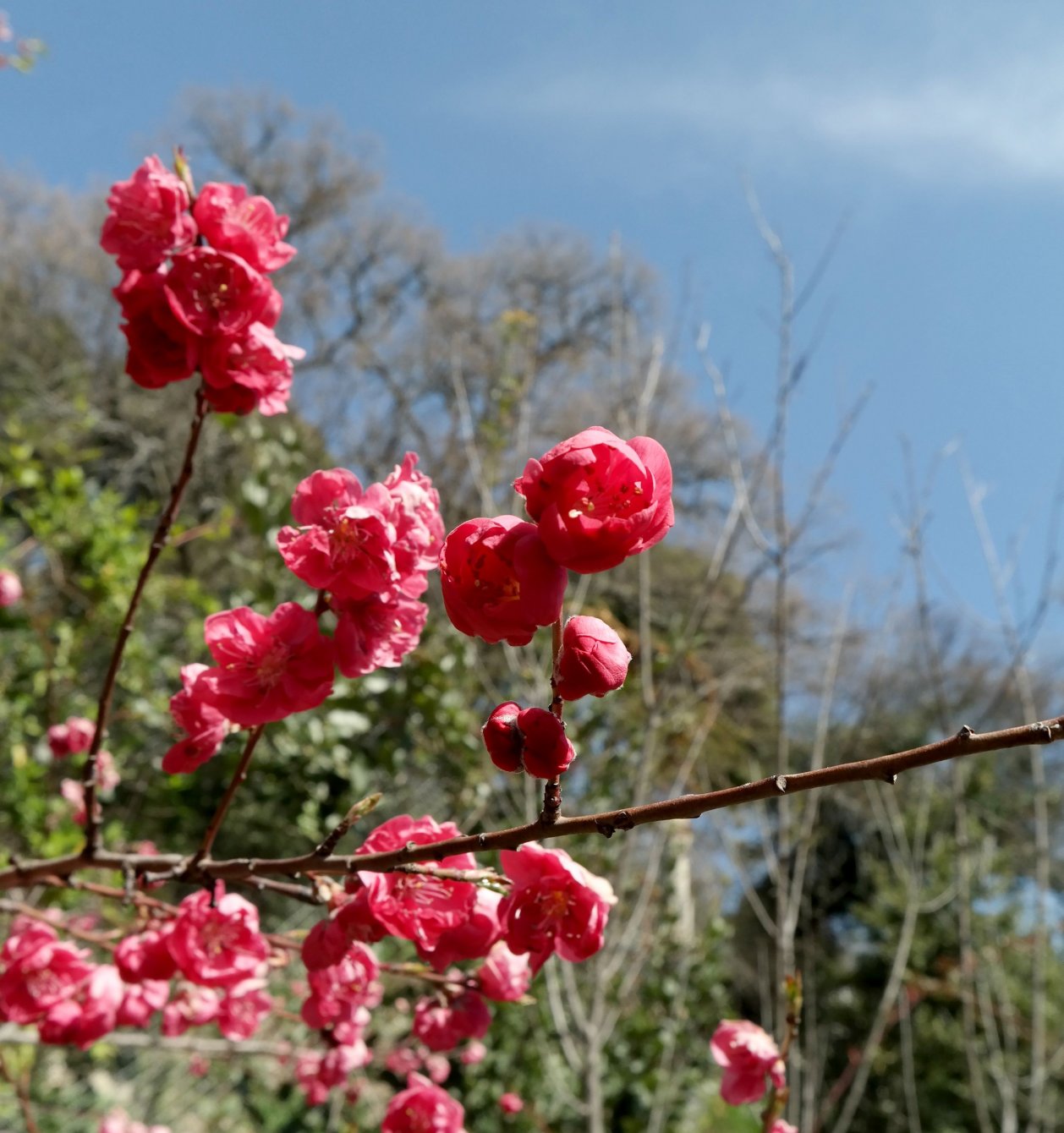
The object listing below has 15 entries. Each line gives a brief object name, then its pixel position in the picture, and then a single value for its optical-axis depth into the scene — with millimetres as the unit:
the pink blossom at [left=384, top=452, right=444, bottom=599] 379
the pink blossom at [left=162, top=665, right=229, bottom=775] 402
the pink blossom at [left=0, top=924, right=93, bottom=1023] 468
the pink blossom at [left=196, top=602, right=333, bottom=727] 379
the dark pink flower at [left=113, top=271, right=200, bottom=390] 413
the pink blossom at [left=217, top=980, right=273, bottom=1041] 527
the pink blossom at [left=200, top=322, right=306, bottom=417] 413
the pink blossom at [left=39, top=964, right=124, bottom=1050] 470
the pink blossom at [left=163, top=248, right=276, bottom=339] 409
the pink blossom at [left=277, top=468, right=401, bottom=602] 372
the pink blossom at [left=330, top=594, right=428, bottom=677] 379
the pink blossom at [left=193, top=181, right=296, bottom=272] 419
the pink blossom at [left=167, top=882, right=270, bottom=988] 422
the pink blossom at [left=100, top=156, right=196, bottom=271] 415
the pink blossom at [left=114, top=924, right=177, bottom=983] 431
